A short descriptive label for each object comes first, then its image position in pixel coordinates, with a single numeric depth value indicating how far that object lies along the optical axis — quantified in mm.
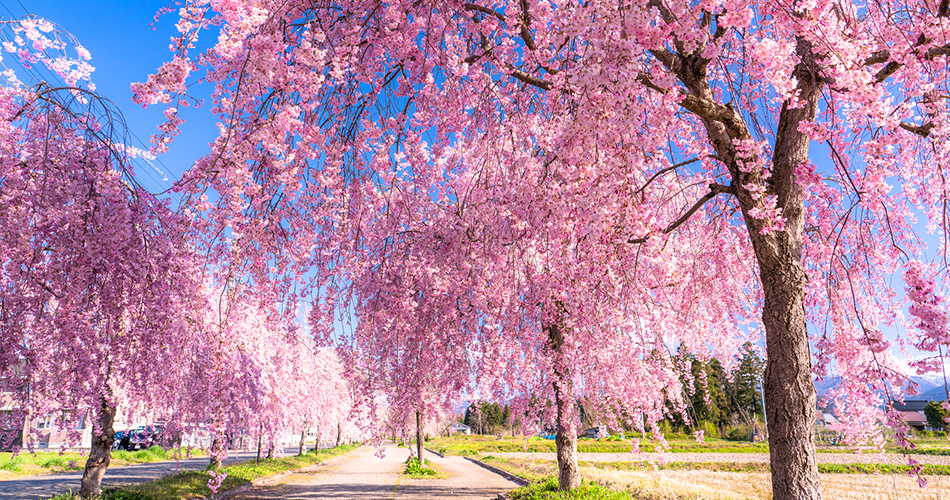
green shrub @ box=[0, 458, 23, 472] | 19703
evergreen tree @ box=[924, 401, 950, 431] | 45828
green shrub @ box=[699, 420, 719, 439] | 49500
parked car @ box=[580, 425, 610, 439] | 72838
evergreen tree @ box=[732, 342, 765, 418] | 51531
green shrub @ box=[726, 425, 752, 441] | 48406
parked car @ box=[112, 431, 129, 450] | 35125
